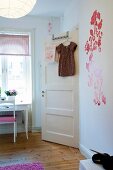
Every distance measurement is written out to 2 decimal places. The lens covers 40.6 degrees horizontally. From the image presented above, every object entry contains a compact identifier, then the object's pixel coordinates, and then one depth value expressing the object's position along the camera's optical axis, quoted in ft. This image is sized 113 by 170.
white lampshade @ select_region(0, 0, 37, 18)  4.94
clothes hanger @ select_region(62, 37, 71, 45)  8.34
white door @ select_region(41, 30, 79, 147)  8.21
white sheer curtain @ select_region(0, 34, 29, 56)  10.39
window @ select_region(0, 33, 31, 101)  10.44
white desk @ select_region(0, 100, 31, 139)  9.50
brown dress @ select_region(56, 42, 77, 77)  8.07
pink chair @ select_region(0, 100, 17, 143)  8.88
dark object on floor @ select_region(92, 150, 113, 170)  4.09
